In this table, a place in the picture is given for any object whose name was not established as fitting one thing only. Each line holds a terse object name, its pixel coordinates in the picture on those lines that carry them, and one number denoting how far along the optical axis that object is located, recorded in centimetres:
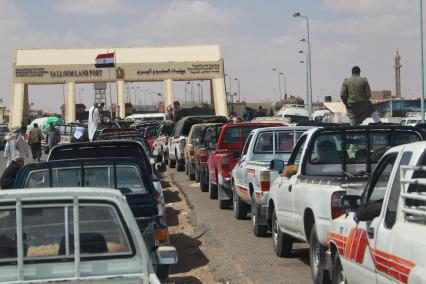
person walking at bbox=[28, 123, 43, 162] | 2881
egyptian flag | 7019
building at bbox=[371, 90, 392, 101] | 14282
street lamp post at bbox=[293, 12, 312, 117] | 5343
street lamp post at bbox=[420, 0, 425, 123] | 3850
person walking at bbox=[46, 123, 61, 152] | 3145
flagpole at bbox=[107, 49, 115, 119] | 7219
